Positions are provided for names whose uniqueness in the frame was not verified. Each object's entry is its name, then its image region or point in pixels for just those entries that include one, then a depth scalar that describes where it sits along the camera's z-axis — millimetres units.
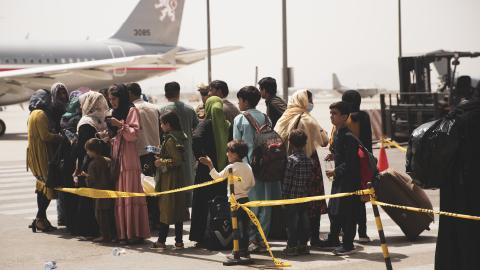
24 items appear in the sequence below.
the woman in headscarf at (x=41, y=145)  11117
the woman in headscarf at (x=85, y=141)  10523
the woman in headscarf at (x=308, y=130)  9688
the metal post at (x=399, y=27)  38844
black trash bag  5980
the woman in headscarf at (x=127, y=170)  10195
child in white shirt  8984
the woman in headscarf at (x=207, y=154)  9844
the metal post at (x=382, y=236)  7219
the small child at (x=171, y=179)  9797
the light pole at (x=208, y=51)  35438
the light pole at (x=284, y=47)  23734
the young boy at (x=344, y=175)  9188
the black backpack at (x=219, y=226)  9398
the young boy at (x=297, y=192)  9125
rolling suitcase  10000
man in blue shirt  9430
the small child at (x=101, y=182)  10383
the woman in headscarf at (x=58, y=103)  11242
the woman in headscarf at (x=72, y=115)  11078
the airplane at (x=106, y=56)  35438
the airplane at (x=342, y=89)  120250
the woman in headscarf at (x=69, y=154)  11086
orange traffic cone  16292
